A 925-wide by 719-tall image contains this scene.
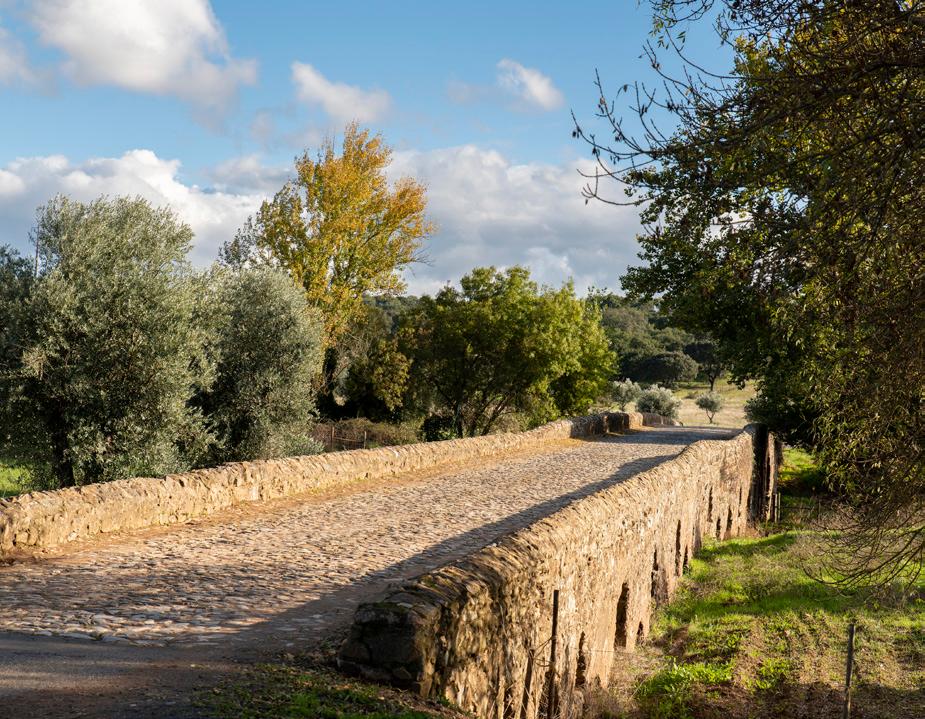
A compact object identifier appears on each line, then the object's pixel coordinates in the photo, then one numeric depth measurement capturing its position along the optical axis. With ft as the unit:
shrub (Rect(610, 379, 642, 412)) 196.34
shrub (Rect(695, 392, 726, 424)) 202.18
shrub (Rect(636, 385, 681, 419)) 183.62
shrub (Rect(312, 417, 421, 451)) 106.93
